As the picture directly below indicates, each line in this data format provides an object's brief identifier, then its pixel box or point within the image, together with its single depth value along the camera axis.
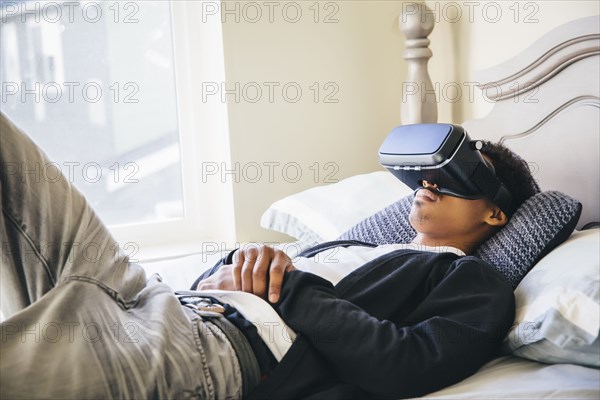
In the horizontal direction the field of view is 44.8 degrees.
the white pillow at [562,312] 1.14
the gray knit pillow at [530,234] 1.39
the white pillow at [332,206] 1.97
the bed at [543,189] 1.15
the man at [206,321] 0.98
